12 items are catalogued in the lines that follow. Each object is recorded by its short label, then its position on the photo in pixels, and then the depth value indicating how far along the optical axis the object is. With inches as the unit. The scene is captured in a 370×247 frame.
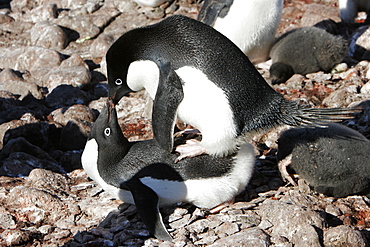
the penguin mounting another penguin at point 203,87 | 262.2
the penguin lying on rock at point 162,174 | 263.4
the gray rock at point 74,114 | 412.8
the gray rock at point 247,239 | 227.8
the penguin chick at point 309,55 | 440.8
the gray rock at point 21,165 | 332.5
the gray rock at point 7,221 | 266.5
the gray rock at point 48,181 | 301.1
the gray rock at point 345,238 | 228.1
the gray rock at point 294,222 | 230.7
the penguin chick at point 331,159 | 270.7
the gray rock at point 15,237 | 249.9
